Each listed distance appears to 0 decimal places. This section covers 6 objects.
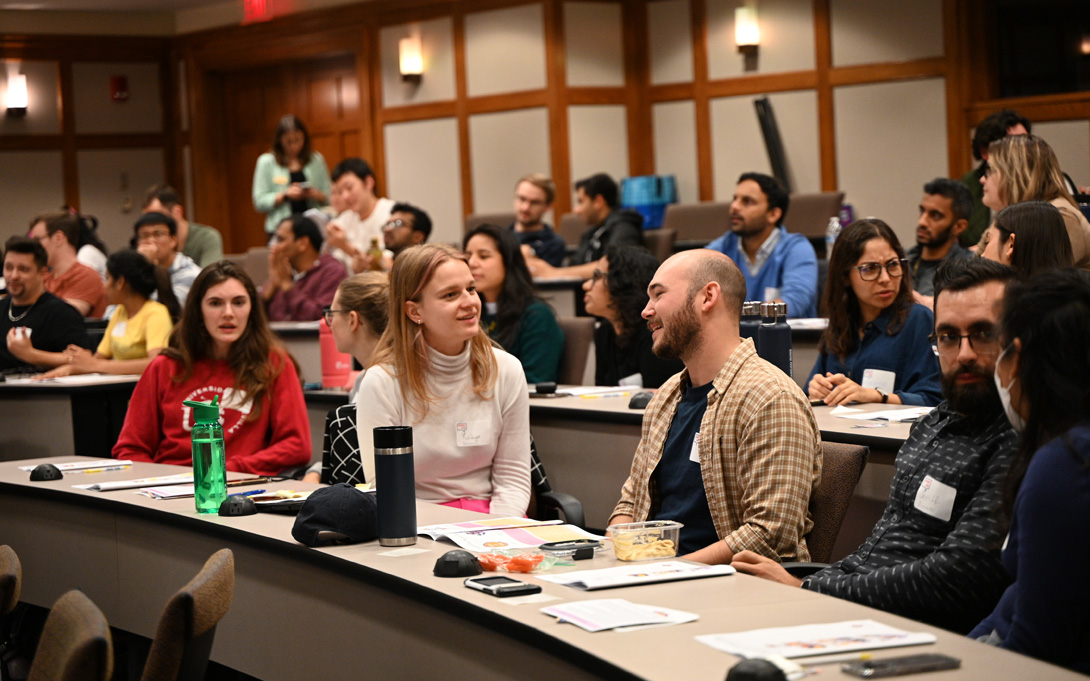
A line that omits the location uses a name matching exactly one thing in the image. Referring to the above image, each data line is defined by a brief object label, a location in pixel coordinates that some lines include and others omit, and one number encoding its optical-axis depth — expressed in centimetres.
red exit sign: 1015
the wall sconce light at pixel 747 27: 862
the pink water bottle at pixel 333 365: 479
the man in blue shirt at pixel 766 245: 555
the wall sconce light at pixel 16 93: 1077
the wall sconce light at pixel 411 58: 964
